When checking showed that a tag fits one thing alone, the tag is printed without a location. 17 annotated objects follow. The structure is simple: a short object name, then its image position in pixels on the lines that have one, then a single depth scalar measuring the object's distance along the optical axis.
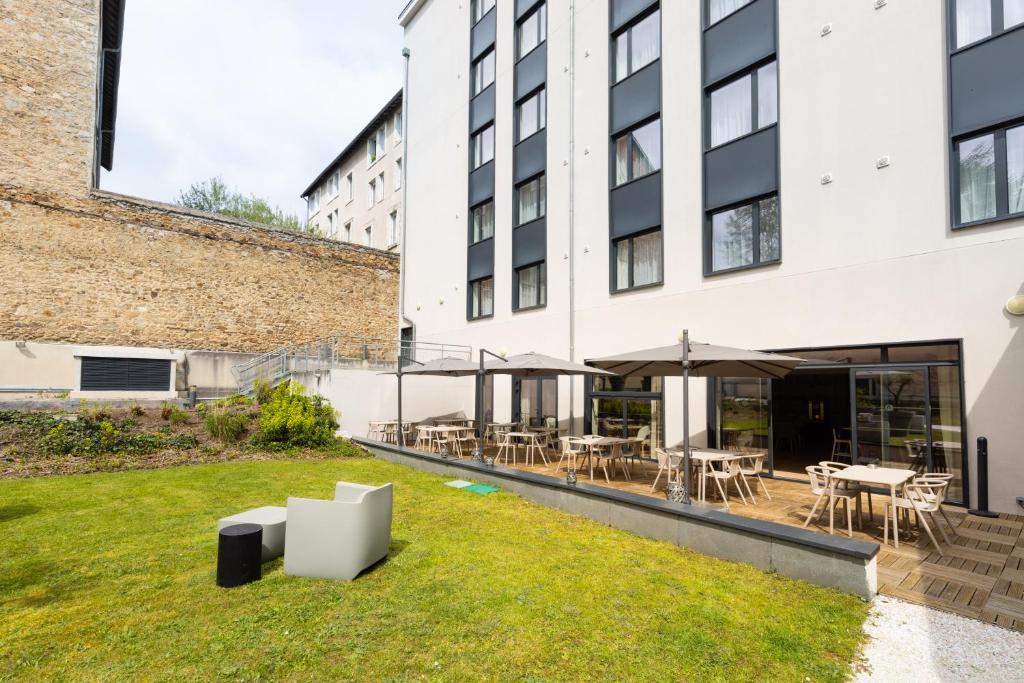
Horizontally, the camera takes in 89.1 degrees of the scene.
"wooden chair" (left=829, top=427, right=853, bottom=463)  10.15
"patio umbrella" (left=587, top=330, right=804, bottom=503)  7.10
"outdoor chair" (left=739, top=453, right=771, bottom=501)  8.03
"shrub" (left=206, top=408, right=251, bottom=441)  13.21
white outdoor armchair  5.09
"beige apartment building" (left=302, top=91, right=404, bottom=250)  27.11
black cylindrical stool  4.88
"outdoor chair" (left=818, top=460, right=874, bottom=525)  6.51
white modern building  7.79
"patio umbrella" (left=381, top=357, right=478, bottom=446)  11.77
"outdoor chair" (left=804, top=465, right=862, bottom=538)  6.18
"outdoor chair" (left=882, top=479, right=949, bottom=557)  5.76
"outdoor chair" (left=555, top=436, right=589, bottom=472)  9.51
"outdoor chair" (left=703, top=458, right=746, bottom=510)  7.45
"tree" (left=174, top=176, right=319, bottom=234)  35.62
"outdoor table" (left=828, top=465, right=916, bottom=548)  5.87
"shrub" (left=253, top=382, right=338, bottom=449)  13.44
